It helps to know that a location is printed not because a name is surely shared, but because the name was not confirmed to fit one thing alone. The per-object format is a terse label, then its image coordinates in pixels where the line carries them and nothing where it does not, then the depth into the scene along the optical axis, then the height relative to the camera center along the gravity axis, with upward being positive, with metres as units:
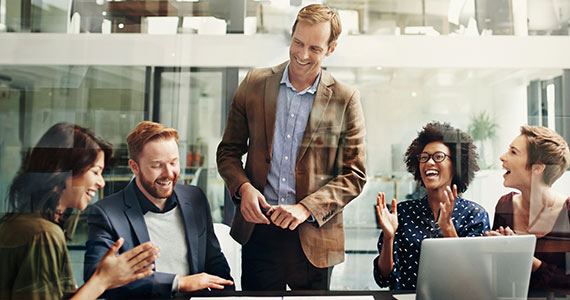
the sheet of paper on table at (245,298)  2.56 -0.72
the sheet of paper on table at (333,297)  2.59 -0.72
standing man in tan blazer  2.59 +0.04
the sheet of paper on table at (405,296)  2.63 -0.72
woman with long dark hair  2.51 -0.26
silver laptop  2.20 -0.48
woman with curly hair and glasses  2.67 -0.22
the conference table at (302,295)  2.58 -0.71
